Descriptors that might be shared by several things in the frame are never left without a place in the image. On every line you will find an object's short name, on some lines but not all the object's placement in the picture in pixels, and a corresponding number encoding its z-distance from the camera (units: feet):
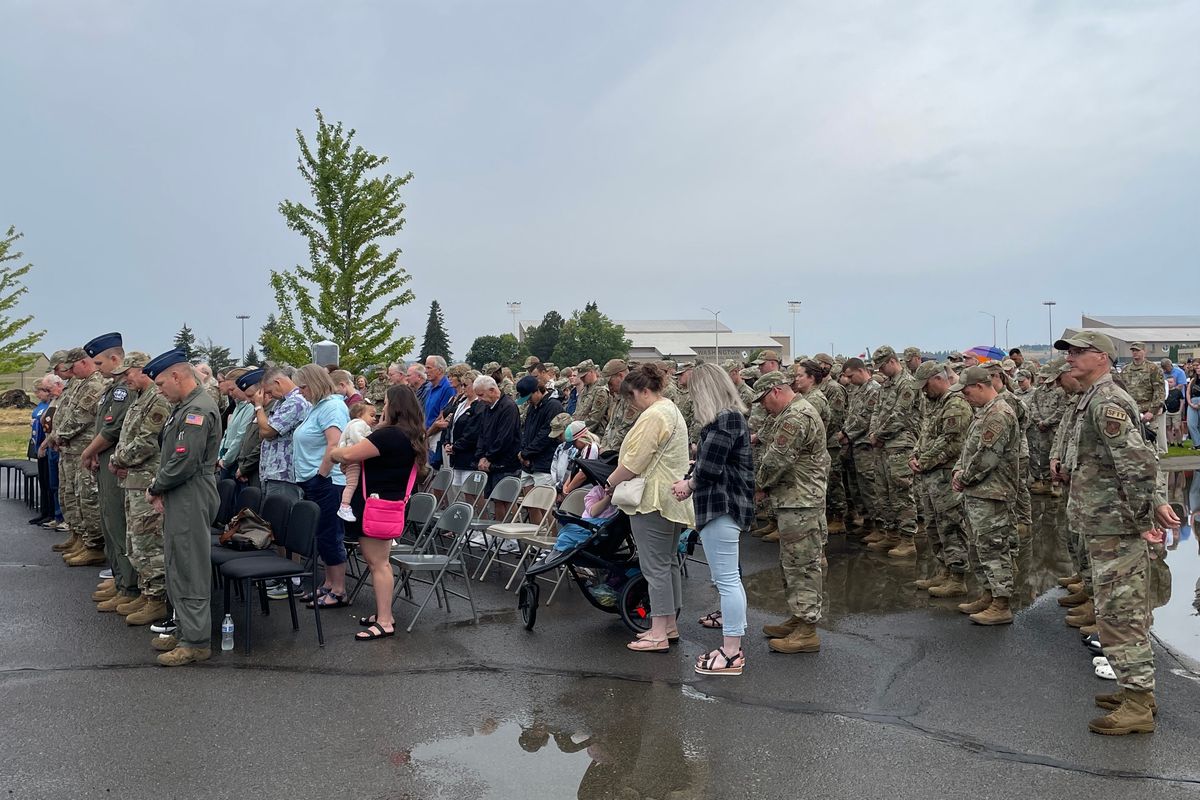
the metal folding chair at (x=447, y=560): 23.45
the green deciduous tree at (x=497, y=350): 302.45
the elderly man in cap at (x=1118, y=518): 16.30
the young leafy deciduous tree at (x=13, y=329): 98.48
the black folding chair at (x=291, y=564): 20.94
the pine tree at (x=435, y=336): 321.73
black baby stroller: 22.44
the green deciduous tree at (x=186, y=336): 226.38
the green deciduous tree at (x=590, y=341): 294.05
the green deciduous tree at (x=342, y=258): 73.92
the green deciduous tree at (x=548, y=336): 310.24
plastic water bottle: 21.36
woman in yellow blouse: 20.62
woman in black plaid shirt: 19.74
